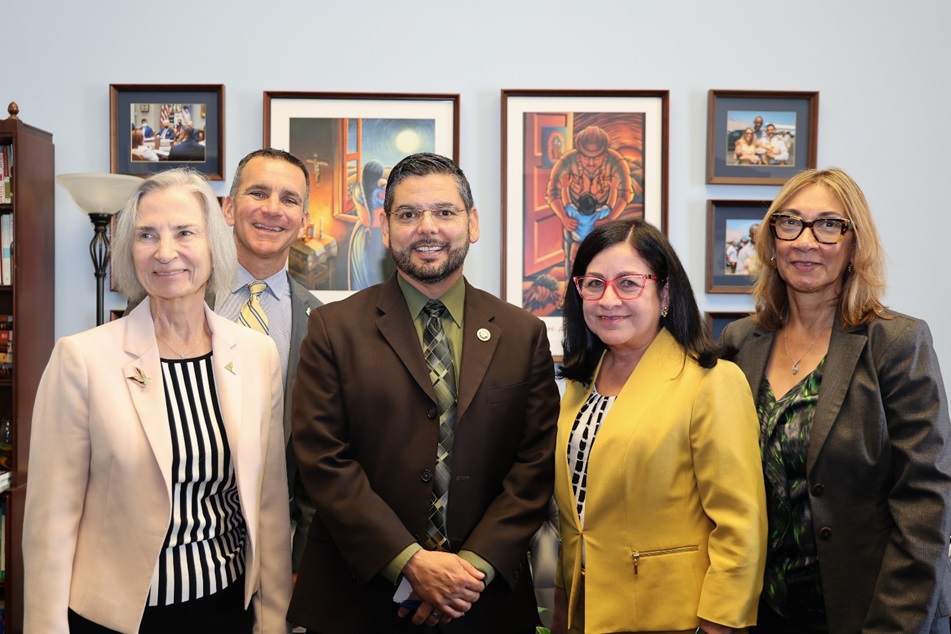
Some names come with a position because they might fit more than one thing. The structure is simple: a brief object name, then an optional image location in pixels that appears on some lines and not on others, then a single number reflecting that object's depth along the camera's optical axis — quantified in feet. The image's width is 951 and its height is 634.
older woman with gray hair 5.62
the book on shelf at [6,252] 10.99
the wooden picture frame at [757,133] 11.59
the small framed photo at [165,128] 11.41
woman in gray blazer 5.75
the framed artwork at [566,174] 11.55
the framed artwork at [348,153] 11.48
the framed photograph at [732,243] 11.66
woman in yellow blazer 5.68
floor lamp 10.34
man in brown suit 6.08
